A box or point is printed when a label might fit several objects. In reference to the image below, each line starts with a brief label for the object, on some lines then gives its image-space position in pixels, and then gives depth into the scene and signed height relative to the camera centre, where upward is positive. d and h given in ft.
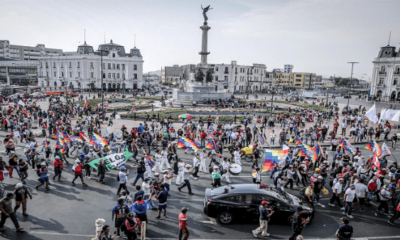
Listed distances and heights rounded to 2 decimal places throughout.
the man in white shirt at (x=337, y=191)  35.88 -13.98
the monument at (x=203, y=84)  162.40 -0.59
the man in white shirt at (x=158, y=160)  46.58 -13.84
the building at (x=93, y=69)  245.24 +10.01
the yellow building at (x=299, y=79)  412.48 +12.73
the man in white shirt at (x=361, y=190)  34.61 -13.08
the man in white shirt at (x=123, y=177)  36.50 -13.32
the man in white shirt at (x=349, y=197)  33.04 -13.45
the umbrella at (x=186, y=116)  79.70 -10.08
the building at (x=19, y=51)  371.33 +37.28
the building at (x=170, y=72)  484.05 +18.39
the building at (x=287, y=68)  467.48 +33.02
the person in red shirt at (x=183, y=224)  25.72 -13.70
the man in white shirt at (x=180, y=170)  41.24 -13.60
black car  30.91 -14.05
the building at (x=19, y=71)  303.29 +6.53
